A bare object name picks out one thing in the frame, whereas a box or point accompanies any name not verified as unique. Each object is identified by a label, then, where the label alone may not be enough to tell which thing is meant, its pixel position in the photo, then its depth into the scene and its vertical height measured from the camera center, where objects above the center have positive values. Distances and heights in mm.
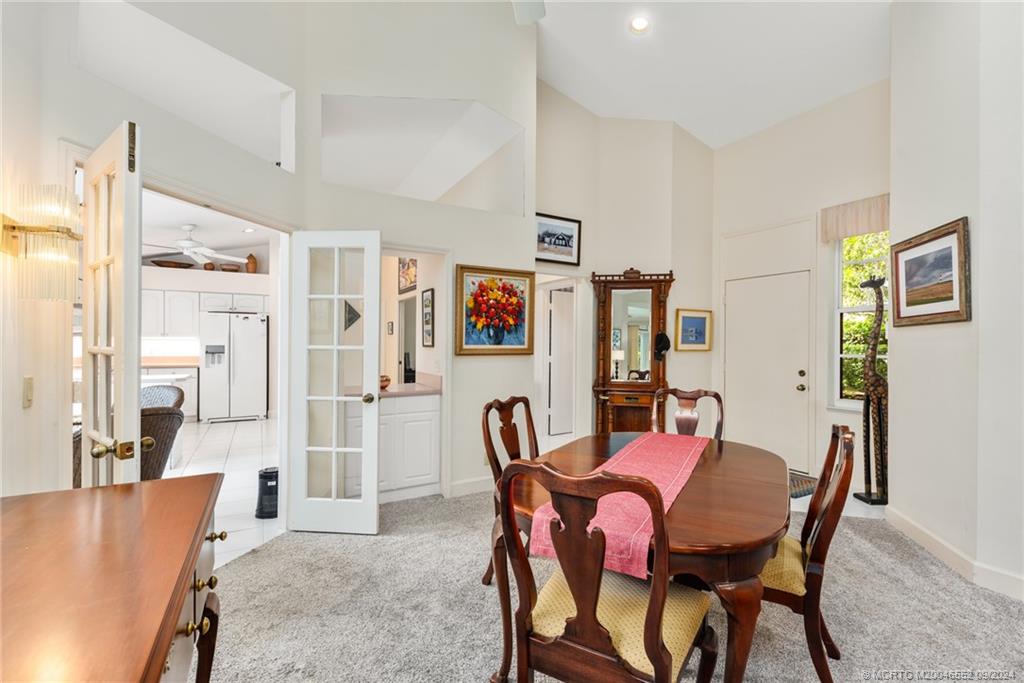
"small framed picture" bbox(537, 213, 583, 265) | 4395 +965
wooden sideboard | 606 -400
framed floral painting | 3654 +231
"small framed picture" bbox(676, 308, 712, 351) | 4750 +120
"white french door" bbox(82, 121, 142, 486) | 1565 +96
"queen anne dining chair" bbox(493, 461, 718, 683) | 1104 -759
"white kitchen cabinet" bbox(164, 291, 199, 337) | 6945 +363
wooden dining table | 1254 -533
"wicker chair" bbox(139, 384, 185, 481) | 2891 -592
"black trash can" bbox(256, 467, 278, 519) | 3219 -1098
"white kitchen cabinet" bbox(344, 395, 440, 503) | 3533 -828
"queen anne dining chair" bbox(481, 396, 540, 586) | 2195 -445
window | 3943 +271
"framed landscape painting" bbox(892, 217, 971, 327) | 2496 +386
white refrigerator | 6953 -419
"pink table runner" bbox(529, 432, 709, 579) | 1240 -519
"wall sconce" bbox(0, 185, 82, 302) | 1561 +314
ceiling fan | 5926 +1116
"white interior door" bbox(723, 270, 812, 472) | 4301 -216
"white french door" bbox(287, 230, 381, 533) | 2963 -216
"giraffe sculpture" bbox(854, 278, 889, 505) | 3551 -514
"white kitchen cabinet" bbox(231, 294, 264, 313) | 7366 +561
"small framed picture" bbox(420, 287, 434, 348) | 4477 +234
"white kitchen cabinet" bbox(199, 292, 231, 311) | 7133 +571
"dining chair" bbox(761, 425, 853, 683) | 1456 -771
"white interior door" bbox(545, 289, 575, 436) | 6000 -375
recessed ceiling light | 3595 +2447
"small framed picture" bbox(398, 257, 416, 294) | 5570 +795
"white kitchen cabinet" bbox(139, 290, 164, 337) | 6824 +367
